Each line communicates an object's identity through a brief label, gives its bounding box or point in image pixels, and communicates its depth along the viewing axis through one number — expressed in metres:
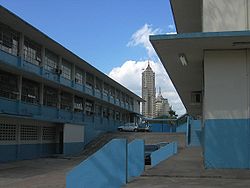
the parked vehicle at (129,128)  40.86
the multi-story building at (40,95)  19.92
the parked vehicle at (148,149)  14.86
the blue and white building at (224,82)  9.57
